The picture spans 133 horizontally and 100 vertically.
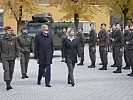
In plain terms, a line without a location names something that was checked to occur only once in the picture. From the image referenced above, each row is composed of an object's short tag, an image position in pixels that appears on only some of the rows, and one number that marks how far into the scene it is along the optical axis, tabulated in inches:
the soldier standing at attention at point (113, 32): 689.0
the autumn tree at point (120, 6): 1508.4
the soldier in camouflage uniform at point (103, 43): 716.0
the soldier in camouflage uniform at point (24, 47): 616.1
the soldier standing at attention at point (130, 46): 617.6
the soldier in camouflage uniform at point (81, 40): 828.6
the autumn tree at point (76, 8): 1580.8
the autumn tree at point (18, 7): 1587.1
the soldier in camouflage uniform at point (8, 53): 501.4
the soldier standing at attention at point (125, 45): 640.9
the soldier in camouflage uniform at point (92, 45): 761.9
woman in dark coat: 531.2
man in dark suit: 525.7
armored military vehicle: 1063.6
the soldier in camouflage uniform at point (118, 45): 666.8
